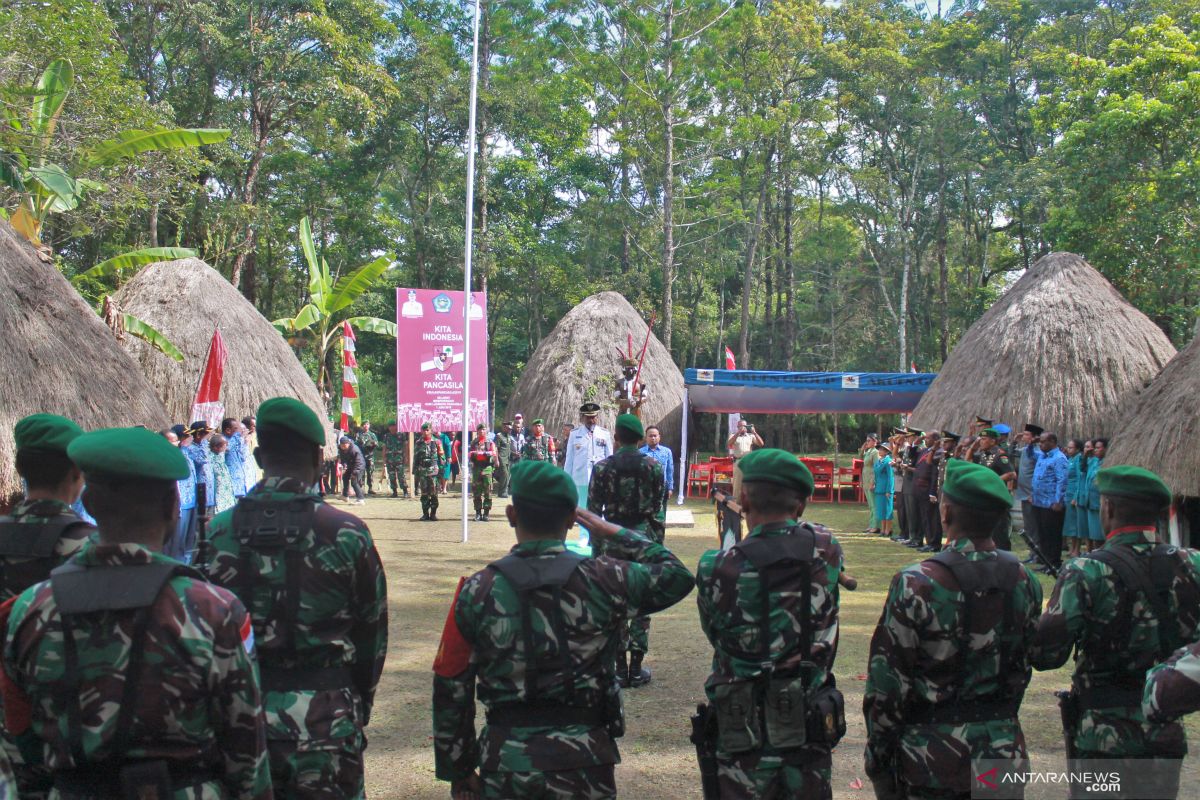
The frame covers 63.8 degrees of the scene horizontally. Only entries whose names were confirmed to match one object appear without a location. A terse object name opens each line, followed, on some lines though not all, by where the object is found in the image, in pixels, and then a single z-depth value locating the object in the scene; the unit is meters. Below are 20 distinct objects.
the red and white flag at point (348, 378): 25.02
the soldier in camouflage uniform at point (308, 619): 3.12
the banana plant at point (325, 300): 25.81
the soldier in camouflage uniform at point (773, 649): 3.40
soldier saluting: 3.11
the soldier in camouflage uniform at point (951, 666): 3.31
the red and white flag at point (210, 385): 12.60
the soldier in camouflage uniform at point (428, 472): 18.33
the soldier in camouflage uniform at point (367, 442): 24.38
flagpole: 13.67
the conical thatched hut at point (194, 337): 20.19
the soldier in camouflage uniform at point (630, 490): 7.15
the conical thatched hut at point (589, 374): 26.36
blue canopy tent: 23.25
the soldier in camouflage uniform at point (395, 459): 24.19
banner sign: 15.05
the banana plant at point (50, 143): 14.25
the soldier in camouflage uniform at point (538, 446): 19.77
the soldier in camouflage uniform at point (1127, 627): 3.58
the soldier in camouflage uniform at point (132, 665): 2.32
